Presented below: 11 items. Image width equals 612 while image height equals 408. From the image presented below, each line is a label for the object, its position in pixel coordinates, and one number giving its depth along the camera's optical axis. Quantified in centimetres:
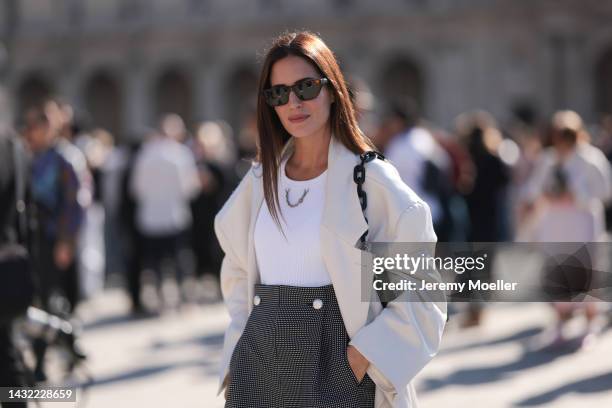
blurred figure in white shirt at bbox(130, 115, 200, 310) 1204
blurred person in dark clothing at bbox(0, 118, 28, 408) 480
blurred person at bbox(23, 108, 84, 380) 826
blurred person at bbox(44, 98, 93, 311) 872
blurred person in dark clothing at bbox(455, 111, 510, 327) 1113
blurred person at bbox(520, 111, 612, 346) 915
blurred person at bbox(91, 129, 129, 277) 1272
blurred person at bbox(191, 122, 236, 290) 1338
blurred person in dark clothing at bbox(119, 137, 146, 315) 1224
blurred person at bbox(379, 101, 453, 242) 938
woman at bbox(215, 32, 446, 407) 335
